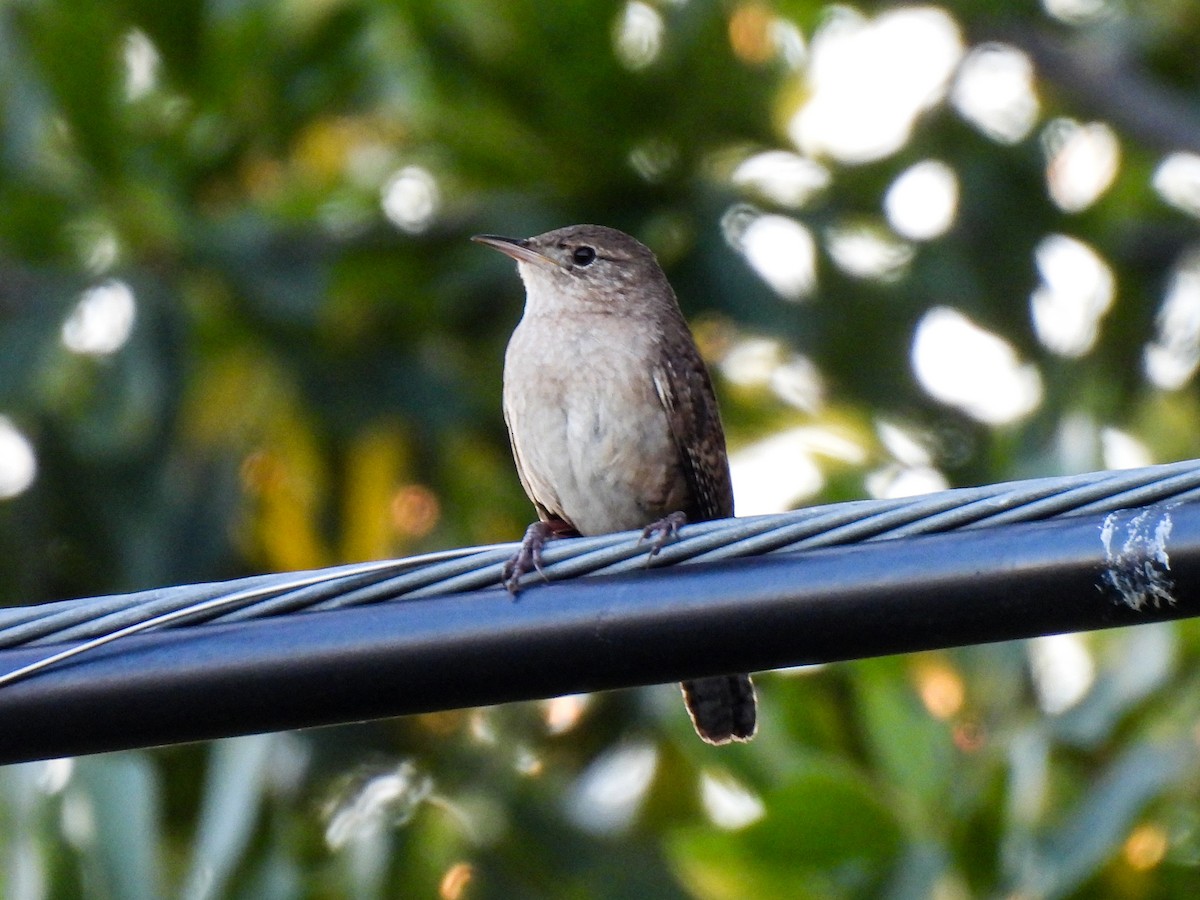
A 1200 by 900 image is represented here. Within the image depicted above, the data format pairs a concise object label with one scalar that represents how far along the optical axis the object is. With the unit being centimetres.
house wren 1103
